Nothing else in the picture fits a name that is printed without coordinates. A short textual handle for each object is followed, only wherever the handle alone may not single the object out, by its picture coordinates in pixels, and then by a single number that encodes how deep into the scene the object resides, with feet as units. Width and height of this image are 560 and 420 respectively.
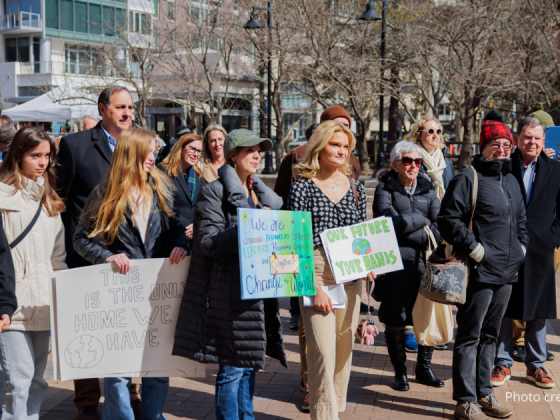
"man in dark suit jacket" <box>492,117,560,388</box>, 16.33
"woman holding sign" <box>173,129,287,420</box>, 11.67
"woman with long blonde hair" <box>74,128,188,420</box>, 12.06
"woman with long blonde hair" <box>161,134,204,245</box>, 18.49
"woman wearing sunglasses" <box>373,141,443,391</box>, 16.26
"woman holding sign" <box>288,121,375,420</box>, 12.90
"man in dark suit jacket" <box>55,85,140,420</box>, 13.70
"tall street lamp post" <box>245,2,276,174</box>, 68.64
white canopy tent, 61.00
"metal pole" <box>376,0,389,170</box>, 67.00
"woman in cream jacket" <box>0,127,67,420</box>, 11.60
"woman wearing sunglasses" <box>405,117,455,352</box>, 18.81
